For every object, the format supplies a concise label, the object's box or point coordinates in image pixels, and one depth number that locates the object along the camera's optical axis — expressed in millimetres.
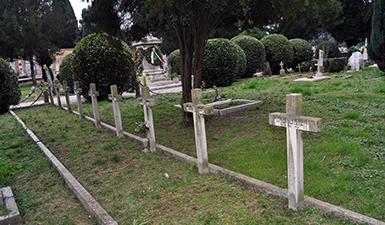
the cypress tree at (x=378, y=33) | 14656
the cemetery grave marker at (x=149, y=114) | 6509
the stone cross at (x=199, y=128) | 5134
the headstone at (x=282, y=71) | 20950
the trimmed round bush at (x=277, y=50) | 22906
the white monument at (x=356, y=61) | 19250
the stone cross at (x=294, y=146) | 3709
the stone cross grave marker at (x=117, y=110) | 7878
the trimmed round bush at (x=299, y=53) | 24969
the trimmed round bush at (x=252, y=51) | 20891
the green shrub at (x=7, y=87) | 15875
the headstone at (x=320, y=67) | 16391
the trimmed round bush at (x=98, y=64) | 15414
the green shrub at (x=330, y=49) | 26555
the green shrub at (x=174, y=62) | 24717
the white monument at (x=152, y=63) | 23062
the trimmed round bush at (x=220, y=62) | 17250
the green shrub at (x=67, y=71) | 19109
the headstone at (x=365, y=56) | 22469
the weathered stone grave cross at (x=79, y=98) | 11021
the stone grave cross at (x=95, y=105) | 9344
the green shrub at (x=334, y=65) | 19516
